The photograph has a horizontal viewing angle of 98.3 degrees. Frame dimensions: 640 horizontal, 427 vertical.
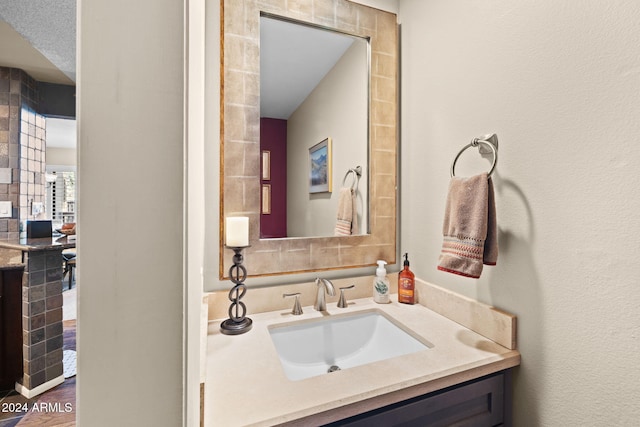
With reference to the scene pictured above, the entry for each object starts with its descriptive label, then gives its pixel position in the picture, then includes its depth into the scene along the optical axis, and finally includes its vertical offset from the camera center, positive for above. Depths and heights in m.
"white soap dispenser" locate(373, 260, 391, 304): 1.21 -0.32
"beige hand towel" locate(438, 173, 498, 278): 0.83 -0.05
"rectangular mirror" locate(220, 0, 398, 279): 1.06 +0.35
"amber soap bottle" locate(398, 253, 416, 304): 1.20 -0.32
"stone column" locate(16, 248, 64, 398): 1.76 -0.72
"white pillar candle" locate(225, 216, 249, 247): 0.97 -0.07
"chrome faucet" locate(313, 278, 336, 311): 1.12 -0.34
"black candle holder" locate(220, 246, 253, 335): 0.95 -0.34
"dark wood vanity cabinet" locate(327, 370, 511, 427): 0.67 -0.51
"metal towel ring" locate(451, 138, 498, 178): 0.85 +0.21
